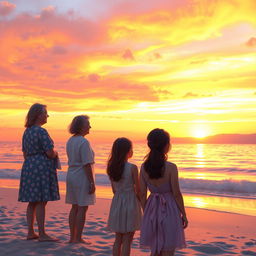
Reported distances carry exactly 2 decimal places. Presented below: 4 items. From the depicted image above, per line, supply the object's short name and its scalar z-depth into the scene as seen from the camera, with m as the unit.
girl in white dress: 4.34
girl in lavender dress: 3.83
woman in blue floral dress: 5.46
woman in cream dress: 5.39
